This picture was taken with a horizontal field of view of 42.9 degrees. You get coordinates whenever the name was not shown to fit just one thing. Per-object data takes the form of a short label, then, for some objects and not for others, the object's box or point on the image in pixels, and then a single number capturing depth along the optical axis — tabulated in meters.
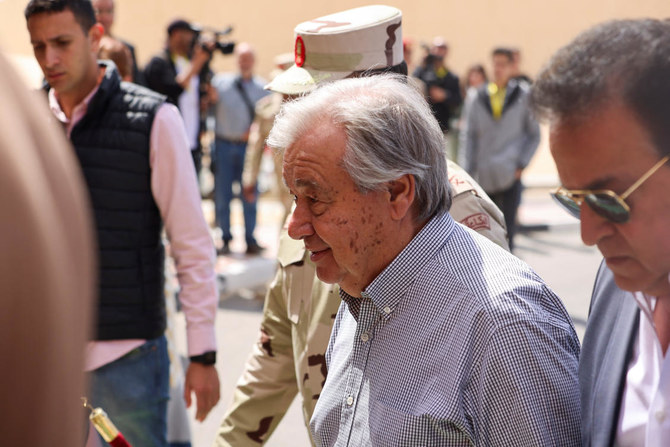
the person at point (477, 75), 15.71
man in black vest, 2.92
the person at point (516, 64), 9.02
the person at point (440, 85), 10.91
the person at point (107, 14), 6.65
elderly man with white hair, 1.65
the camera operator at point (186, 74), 7.30
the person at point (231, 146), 9.51
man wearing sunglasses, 1.25
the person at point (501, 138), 8.22
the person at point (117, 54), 5.07
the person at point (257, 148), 7.11
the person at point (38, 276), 0.55
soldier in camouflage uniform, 2.35
